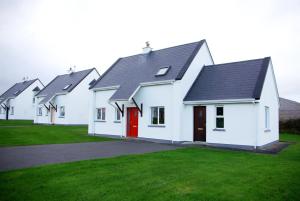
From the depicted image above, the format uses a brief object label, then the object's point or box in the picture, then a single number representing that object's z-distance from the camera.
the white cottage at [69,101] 37.97
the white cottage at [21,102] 54.38
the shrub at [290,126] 29.24
